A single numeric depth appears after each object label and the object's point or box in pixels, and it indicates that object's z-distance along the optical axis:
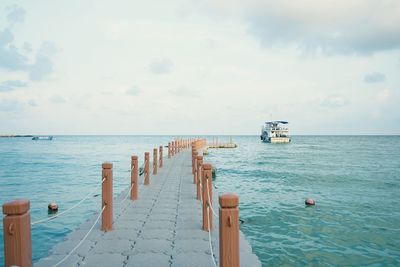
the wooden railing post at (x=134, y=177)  9.09
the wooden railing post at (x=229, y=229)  3.42
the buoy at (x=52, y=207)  13.35
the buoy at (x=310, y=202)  13.49
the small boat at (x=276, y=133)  81.94
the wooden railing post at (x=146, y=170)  12.12
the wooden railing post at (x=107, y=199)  6.11
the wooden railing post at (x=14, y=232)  3.23
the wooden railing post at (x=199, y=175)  9.18
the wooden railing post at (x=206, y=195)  6.10
